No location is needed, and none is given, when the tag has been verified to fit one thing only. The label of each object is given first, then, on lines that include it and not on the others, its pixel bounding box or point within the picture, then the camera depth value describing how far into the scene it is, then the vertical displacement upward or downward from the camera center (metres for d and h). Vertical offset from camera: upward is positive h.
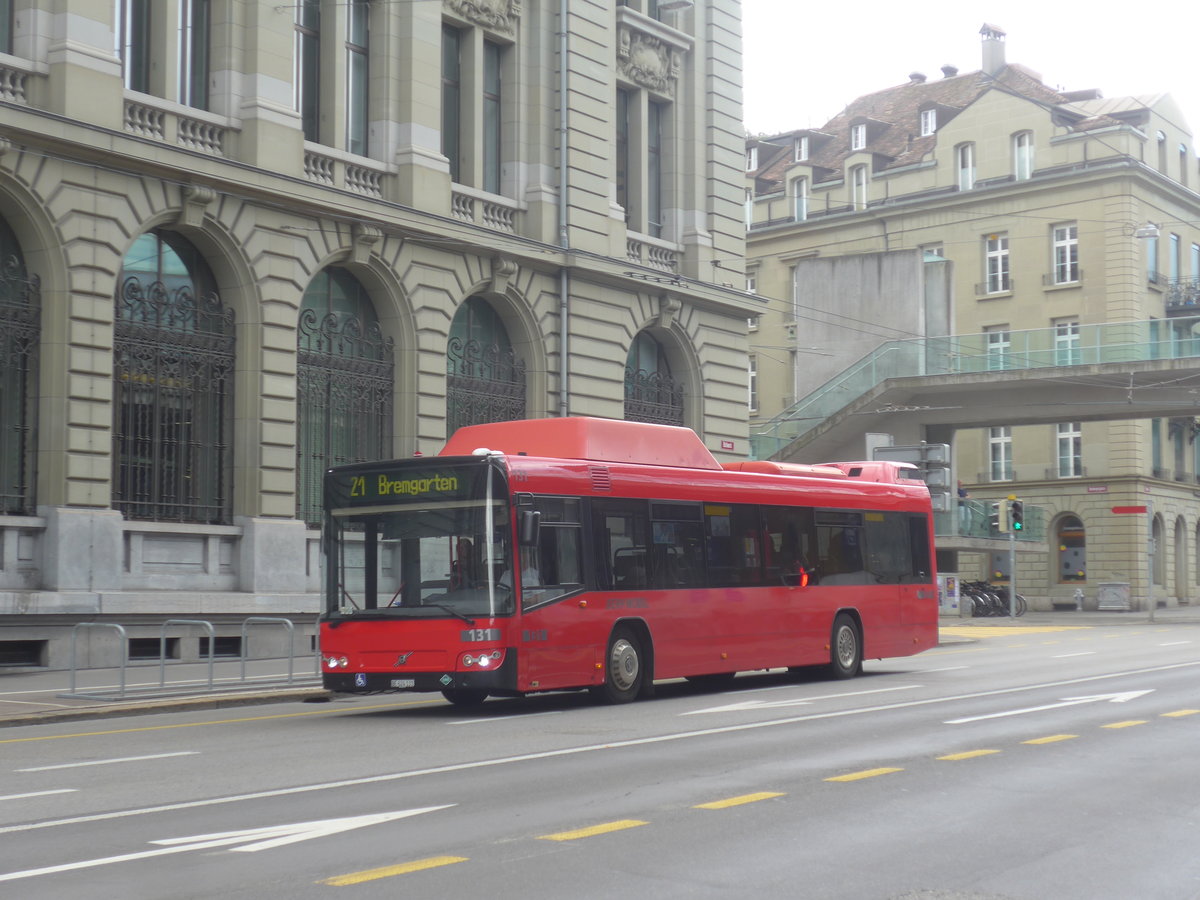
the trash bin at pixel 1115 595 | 58.59 -1.59
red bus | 15.87 -0.13
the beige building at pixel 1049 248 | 61.50 +12.41
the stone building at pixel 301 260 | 21.50 +4.89
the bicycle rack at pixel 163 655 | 17.66 -1.14
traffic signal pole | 41.00 -1.16
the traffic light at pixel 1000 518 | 49.00 +1.15
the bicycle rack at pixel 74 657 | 17.23 -1.09
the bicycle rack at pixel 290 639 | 18.10 -1.00
